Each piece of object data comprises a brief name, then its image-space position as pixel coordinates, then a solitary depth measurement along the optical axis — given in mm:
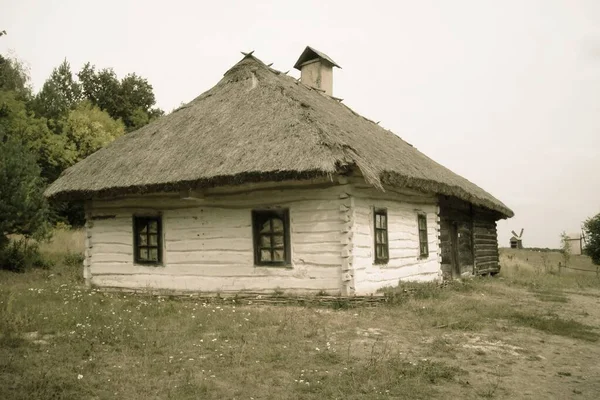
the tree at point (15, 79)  33031
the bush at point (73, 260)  16469
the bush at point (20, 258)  15383
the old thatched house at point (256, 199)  9430
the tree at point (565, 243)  25716
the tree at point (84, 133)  30000
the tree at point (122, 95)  35219
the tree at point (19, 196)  14164
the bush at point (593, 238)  25703
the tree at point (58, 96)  32625
